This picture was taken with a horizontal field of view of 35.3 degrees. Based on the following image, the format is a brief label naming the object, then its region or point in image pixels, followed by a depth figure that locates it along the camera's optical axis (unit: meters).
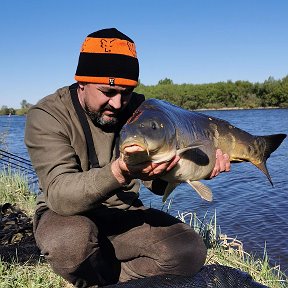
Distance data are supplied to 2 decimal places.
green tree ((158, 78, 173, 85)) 78.25
